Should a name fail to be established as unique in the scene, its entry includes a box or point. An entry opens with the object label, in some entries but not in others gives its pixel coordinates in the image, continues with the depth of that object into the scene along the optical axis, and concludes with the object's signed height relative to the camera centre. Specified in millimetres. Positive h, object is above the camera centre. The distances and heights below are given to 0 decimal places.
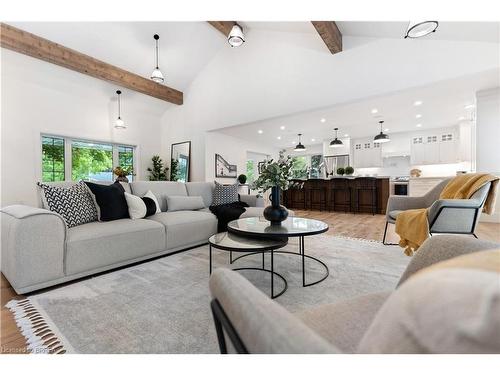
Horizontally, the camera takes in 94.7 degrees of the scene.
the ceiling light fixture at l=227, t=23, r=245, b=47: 3691 +2397
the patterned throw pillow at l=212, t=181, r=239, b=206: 3707 -164
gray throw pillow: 3231 -257
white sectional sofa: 1649 -499
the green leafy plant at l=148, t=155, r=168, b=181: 6672 +422
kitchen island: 5734 -296
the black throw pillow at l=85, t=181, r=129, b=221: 2373 -167
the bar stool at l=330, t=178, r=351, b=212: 6145 -192
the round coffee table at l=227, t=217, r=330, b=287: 1794 -374
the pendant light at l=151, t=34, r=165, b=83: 4059 +1932
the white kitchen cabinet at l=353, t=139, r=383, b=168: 7898 +1063
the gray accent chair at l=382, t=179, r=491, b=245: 2125 -291
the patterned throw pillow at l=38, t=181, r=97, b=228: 2105 -162
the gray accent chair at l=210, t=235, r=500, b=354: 412 -282
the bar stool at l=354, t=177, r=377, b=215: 5762 -133
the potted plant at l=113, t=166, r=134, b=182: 3438 +176
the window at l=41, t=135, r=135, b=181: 5004 +665
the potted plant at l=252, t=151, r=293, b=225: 2156 +32
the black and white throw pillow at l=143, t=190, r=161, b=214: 2914 -146
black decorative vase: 2188 -253
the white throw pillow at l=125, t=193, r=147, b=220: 2574 -244
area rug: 1205 -801
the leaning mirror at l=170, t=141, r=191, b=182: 6641 +705
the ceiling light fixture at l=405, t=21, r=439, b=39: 2097 +1478
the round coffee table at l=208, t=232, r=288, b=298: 1660 -457
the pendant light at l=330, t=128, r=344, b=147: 6680 +1193
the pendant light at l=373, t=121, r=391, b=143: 5852 +1167
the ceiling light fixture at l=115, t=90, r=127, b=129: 5215 +1394
